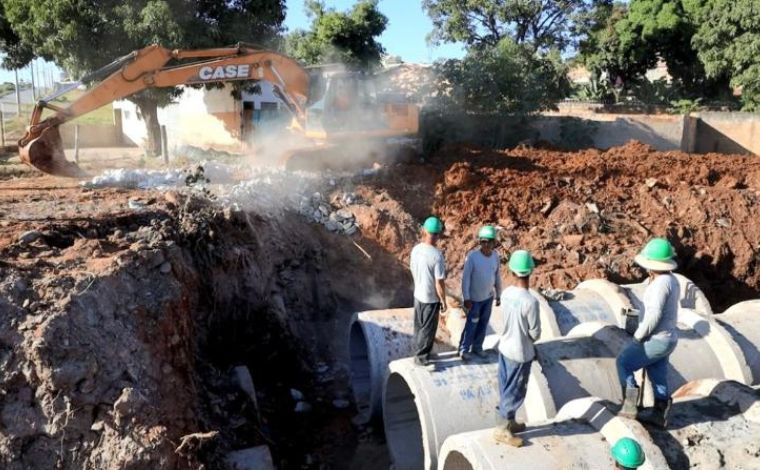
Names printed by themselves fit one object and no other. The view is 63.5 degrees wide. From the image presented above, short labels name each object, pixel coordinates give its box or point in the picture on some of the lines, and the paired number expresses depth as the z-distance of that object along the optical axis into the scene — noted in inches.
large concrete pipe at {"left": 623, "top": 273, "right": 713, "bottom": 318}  323.6
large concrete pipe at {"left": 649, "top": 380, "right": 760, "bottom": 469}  181.9
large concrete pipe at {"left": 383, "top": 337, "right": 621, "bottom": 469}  223.5
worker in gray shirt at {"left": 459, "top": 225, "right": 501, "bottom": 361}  238.1
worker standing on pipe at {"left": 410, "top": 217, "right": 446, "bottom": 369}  230.7
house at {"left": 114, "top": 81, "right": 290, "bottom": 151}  804.6
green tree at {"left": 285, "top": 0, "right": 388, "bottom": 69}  973.8
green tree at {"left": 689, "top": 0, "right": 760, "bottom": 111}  826.8
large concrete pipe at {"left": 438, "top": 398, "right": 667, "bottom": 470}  179.9
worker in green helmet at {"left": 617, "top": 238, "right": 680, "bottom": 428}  188.4
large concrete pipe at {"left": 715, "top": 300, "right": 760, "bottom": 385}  270.8
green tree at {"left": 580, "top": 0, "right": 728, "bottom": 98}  987.9
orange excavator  385.4
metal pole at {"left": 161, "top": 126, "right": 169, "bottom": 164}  606.2
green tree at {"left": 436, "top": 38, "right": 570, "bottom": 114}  753.6
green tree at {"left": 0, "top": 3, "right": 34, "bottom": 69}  676.1
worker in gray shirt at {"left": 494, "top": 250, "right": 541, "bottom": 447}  188.2
